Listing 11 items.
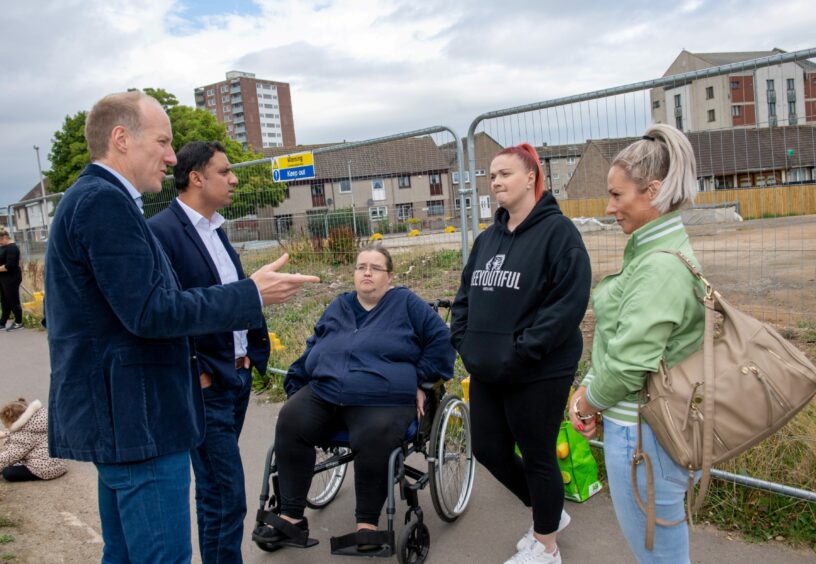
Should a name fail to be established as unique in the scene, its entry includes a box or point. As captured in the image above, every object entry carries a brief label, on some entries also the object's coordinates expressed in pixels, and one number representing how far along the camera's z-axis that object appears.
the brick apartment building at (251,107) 125.44
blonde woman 1.95
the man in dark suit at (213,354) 2.88
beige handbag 1.84
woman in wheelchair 3.35
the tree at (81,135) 36.62
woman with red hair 2.96
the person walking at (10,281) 11.78
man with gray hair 1.91
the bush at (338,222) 6.11
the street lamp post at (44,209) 12.43
